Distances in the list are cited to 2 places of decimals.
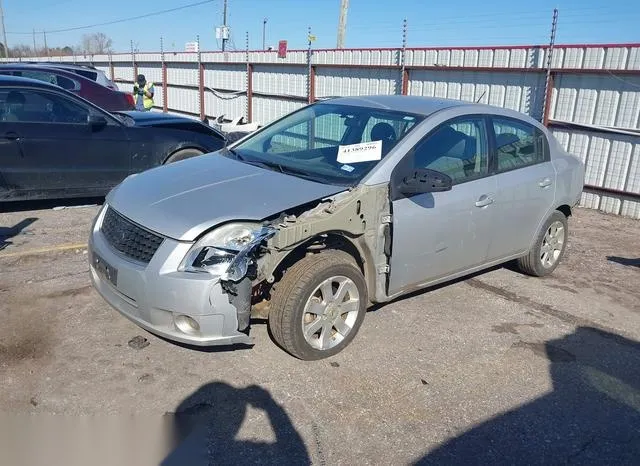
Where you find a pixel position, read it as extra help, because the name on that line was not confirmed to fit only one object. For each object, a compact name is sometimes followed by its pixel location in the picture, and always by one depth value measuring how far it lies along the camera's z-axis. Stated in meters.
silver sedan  3.25
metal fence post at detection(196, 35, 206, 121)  17.03
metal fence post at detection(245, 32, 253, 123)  14.75
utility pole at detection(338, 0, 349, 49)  15.87
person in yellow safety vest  15.44
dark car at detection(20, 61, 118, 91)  12.67
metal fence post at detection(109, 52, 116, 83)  24.31
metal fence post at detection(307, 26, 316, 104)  12.58
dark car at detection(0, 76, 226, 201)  6.39
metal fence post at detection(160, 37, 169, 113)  19.31
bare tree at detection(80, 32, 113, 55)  70.62
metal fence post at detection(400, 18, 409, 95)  10.30
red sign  13.32
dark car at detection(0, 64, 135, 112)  10.87
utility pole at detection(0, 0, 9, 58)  44.56
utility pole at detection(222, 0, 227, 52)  28.96
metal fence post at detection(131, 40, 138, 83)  21.70
